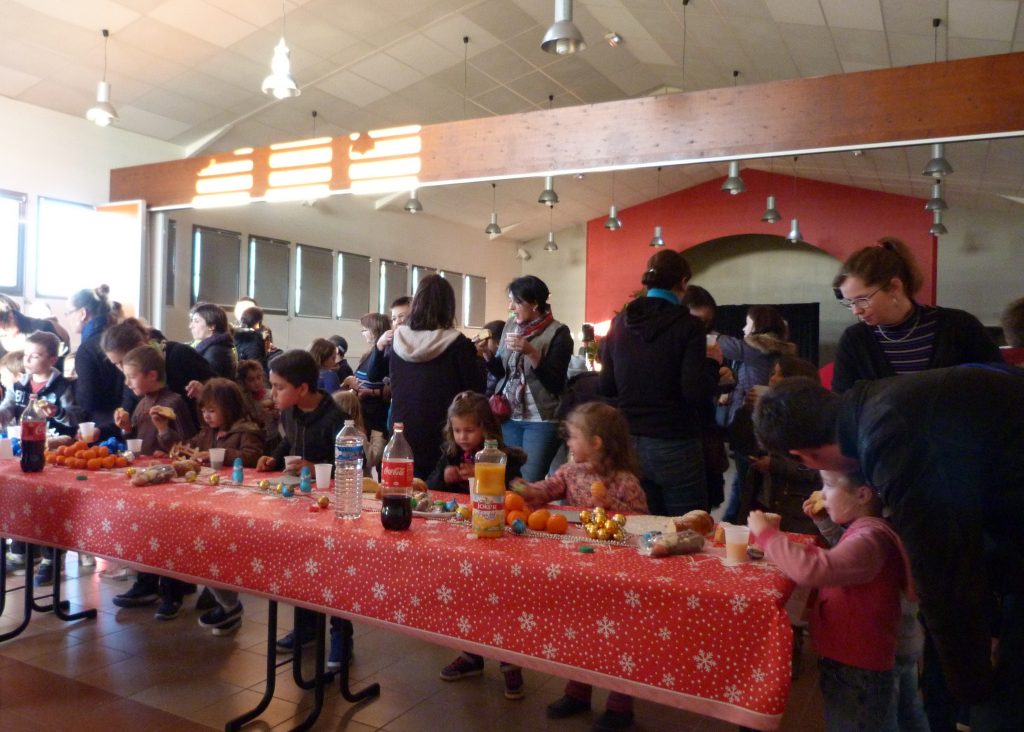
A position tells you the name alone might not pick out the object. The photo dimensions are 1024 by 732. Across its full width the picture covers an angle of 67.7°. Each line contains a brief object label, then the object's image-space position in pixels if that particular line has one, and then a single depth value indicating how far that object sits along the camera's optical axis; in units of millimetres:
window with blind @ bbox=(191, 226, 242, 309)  8109
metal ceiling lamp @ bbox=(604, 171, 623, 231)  11078
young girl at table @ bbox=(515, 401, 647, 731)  2336
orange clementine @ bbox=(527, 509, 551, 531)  1995
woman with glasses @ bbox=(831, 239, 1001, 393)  1986
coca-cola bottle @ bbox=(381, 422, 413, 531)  1973
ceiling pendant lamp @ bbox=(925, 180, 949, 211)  9273
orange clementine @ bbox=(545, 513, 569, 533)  1973
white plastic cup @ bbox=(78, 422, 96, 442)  3221
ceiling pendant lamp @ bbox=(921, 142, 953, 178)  7332
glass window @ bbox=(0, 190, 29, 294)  6398
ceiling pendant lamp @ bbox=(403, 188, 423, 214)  9023
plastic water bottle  2135
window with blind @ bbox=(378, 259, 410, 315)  11016
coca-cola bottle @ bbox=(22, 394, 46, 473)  2711
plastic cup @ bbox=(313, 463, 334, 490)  2432
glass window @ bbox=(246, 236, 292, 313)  8961
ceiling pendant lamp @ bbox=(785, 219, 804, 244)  11438
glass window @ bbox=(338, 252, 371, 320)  10281
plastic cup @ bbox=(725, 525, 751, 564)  1712
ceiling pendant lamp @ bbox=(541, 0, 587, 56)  4180
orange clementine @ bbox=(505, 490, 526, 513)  2109
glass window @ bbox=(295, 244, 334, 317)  9617
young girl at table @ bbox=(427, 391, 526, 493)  2590
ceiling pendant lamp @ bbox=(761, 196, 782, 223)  10867
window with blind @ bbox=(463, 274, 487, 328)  12969
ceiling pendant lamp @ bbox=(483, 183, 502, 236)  10914
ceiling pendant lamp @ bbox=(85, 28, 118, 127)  5473
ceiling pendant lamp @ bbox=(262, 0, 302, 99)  4777
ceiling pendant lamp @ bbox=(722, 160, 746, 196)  8594
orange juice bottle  1899
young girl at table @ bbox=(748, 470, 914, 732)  1522
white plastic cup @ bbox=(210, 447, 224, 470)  2812
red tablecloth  1470
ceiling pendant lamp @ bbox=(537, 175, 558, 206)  8930
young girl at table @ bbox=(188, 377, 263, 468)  3141
